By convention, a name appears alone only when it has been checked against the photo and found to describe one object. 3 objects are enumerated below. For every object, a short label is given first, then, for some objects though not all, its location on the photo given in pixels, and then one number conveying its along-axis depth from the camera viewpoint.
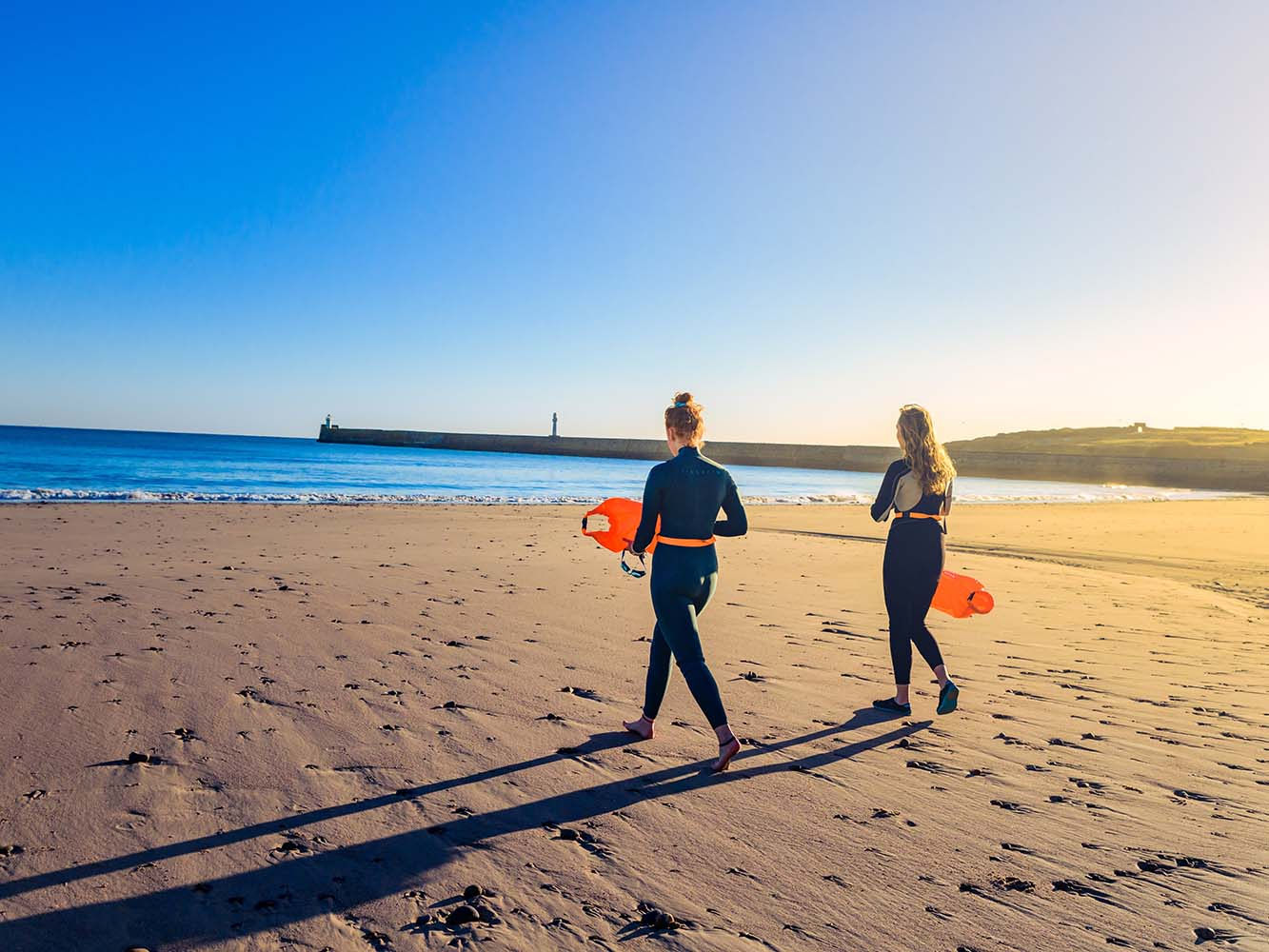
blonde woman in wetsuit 5.36
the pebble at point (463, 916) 2.77
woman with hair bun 4.36
